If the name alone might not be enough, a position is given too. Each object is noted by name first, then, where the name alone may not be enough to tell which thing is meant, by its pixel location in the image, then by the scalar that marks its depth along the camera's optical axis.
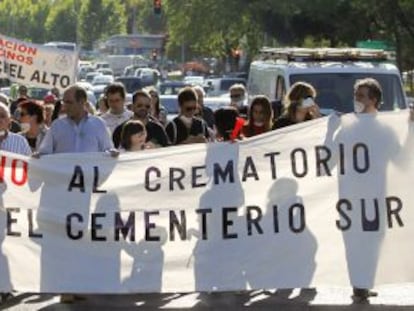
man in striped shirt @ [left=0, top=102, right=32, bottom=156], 9.92
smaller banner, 18.75
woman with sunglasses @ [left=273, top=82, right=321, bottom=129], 10.71
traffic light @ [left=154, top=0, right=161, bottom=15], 42.69
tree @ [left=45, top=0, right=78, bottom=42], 134.50
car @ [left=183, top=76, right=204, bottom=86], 50.98
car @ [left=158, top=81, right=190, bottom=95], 34.94
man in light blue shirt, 9.85
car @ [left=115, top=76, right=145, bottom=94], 42.59
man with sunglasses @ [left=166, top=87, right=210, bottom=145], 11.27
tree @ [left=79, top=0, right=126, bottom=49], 128.00
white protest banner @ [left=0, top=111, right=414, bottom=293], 9.30
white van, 16.98
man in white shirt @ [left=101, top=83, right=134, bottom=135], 12.04
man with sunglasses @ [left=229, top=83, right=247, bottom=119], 15.91
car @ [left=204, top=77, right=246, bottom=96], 41.84
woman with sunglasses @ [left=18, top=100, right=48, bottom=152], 11.27
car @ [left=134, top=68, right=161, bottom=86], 46.31
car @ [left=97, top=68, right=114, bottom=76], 74.65
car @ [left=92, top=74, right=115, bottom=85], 53.34
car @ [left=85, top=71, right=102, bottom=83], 64.94
